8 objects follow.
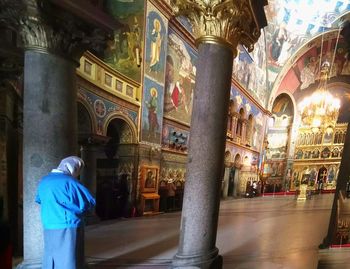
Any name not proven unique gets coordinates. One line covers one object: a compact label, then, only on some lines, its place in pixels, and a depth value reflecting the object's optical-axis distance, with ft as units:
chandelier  73.36
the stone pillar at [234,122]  67.00
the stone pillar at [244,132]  73.56
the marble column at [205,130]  10.93
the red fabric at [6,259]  11.87
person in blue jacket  8.39
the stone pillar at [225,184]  62.39
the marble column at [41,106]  10.44
